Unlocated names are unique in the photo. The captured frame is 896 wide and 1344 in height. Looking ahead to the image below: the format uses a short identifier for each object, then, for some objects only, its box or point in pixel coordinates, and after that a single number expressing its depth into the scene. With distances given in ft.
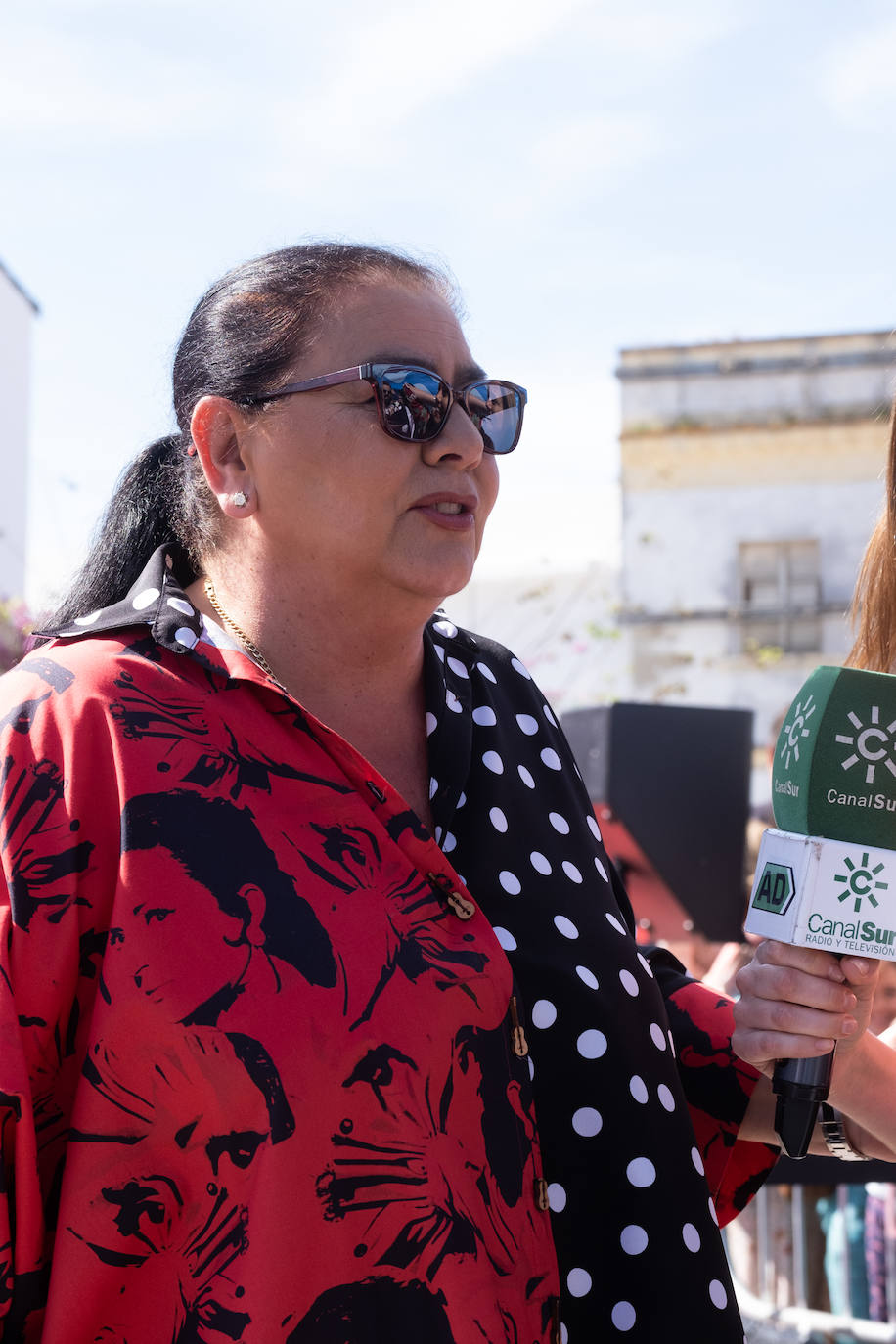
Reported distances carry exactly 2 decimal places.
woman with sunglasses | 5.16
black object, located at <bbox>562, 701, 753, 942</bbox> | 14.47
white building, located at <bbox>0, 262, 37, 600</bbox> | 59.93
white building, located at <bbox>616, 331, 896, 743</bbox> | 56.03
